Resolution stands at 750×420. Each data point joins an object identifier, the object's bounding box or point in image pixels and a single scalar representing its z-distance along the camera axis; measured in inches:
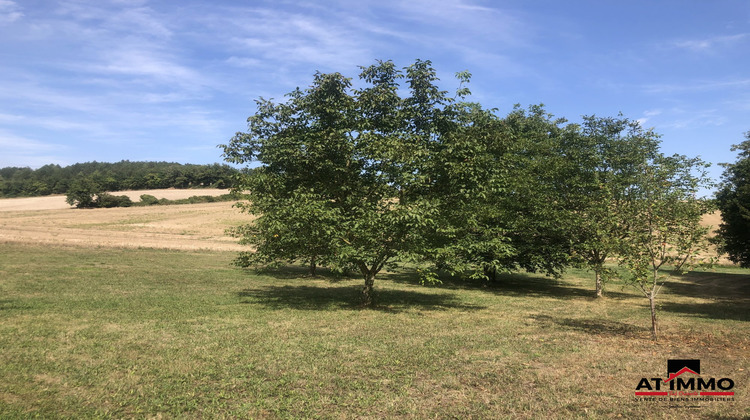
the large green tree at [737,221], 1016.8
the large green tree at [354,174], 585.9
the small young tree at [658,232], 470.0
